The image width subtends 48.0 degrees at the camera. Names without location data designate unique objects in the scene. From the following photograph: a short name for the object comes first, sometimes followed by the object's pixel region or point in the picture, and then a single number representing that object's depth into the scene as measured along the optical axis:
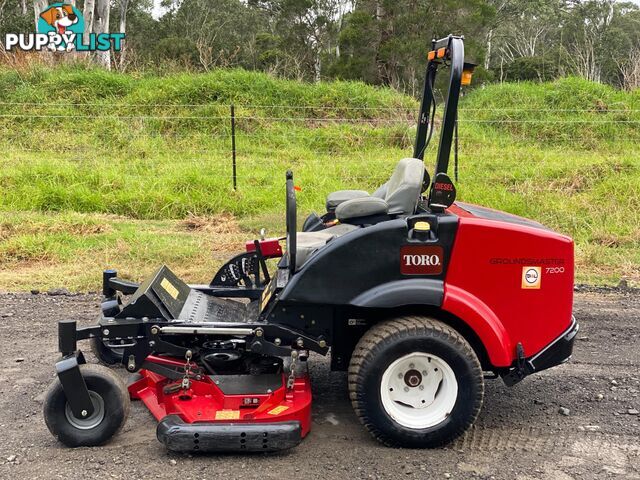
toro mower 3.67
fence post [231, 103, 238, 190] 11.09
